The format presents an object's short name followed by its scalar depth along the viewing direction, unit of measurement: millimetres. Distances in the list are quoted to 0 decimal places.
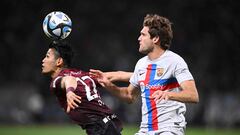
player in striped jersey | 12875
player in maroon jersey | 12867
